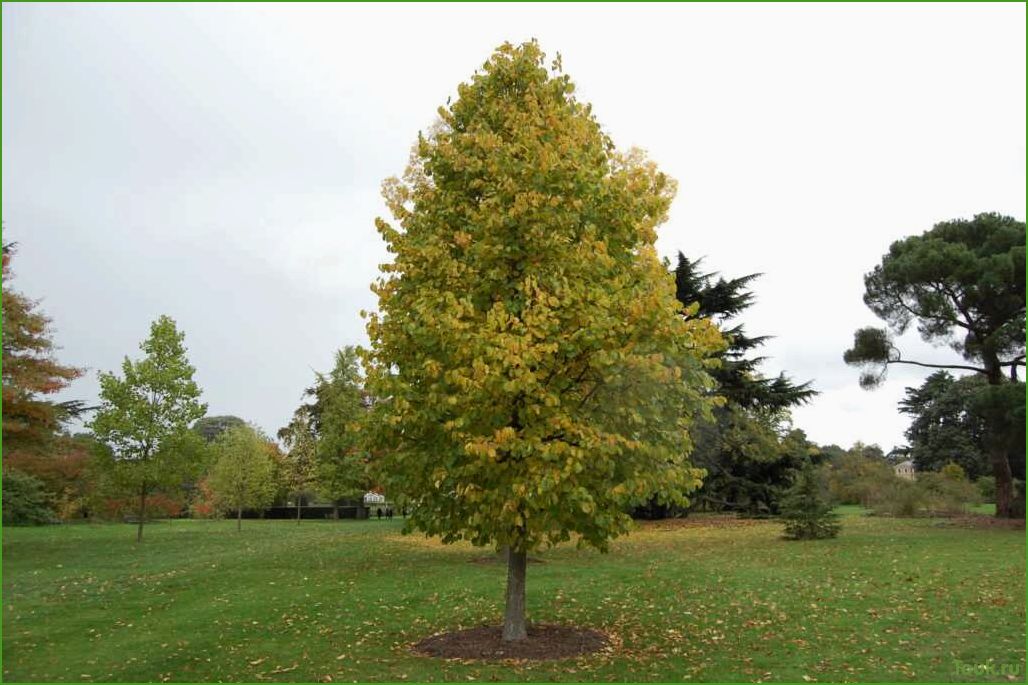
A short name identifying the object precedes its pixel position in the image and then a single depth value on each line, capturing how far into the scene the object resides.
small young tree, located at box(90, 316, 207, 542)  25.47
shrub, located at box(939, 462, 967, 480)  42.69
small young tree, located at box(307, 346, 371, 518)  41.47
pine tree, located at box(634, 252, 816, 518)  32.03
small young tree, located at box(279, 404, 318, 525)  48.03
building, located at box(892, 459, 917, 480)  111.19
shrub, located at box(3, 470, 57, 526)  34.59
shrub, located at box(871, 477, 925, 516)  30.33
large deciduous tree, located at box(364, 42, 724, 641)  8.17
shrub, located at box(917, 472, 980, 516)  29.70
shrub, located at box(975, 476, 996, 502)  41.69
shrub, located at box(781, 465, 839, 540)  20.98
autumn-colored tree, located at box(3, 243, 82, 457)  22.33
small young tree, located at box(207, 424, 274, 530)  39.34
